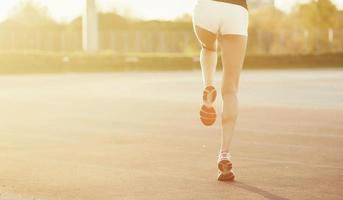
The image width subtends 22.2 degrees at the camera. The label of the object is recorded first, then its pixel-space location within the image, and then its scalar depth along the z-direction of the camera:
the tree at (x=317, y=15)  68.94
